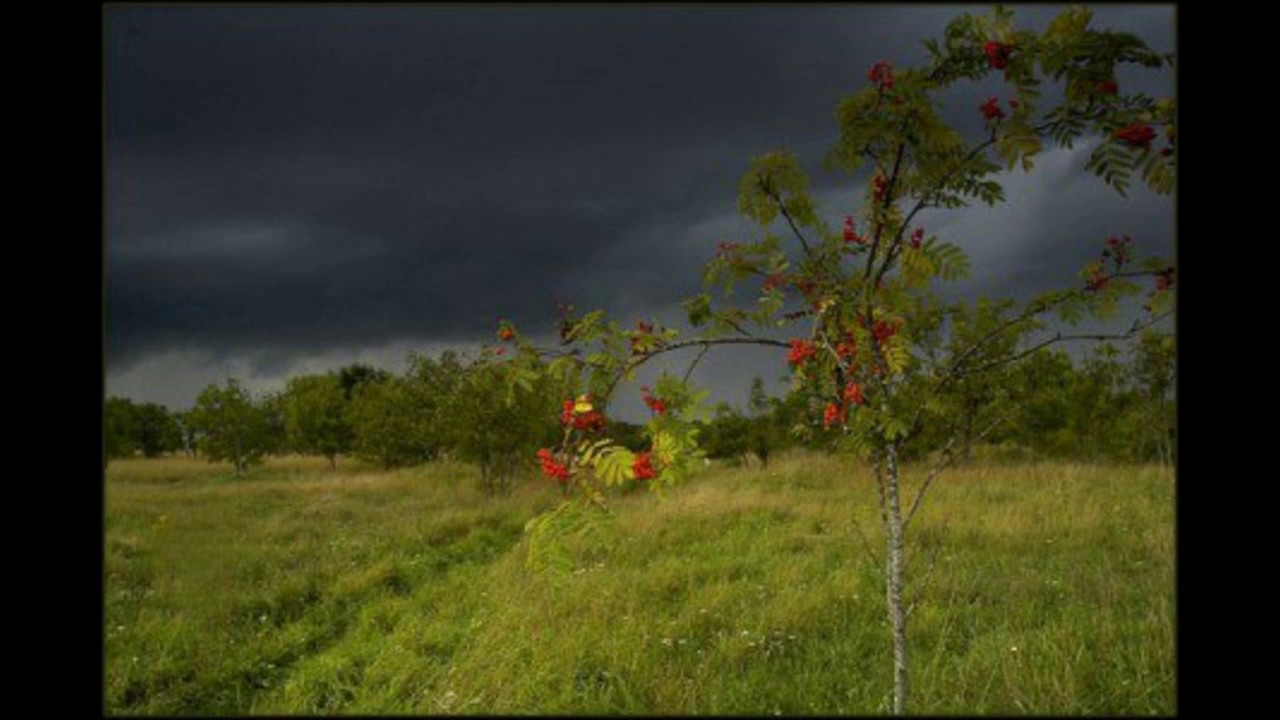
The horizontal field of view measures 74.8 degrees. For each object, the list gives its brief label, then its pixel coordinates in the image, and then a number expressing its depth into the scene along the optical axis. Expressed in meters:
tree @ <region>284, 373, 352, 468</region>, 42.56
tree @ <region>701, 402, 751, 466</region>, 31.03
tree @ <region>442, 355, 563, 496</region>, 22.08
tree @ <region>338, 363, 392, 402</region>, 53.59
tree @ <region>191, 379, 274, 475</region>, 36.81
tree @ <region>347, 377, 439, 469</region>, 26.98
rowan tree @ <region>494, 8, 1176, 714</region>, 3.74
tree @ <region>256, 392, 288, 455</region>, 41.78
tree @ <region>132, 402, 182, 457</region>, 45.47
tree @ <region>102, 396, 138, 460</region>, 33.91
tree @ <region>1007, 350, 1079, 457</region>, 20.27
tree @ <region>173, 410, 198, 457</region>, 37.72
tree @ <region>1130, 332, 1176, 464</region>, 23.53
